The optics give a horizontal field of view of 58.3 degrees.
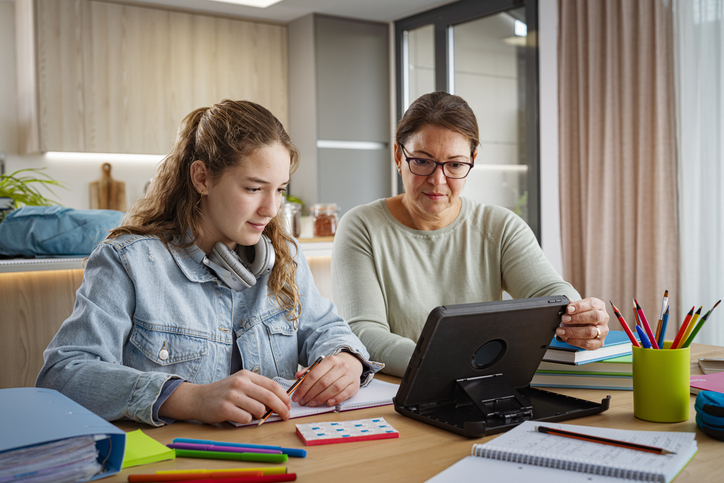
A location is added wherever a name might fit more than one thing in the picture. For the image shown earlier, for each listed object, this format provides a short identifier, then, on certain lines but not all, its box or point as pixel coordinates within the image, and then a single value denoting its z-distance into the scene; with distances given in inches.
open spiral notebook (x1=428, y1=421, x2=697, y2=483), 29.2
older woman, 62.4
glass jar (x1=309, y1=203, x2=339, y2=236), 118.3
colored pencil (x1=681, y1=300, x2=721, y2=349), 37.8
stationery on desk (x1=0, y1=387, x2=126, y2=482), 28.5
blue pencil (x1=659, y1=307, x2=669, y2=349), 38.9
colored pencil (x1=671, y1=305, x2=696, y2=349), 38.1
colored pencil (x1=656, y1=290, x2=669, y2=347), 38.9
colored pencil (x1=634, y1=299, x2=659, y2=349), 38.7
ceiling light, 159.6
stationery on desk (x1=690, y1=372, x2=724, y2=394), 43.1
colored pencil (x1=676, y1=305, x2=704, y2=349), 37.9
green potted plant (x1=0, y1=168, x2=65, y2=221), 91.0
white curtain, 110.8
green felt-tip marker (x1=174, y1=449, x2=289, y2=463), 31.9
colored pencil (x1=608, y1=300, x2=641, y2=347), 40.4
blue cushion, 82.8
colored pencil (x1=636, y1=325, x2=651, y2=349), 38.5
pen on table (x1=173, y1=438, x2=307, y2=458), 33.1
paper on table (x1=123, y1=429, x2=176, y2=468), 32.1
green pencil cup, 37.3
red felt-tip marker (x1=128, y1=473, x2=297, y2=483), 29.4
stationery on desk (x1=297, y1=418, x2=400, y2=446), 35.4
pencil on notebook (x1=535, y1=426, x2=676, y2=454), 31.3
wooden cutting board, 166.9
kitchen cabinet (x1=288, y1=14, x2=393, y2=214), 177.5
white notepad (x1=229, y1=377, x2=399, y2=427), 40.8
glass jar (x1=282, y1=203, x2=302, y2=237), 115.3
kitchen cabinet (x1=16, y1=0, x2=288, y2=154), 152.1
